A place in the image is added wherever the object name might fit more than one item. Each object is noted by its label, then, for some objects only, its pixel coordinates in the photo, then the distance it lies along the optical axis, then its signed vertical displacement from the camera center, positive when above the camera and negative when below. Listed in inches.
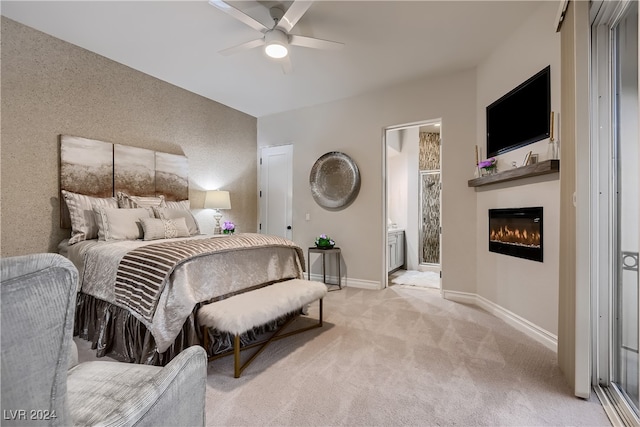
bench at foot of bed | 77.5 -27.0
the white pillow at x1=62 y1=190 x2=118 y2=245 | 115.0 -1.3
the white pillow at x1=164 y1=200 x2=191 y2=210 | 151.8 +5.0
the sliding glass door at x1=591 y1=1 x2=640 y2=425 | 69.2 +0.7
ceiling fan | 89.0 +60.8
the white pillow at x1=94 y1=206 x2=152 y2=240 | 113.3 -3.9
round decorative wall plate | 175.5 +20.5
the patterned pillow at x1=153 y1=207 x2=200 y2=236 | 132.2 -0.6
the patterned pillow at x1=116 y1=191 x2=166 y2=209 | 132.3 +5.8
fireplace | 102.7 -6.9
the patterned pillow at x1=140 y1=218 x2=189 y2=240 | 118.0 -5.9
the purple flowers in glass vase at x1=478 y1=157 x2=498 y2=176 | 124.8 +20.6
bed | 80.0 -15.0
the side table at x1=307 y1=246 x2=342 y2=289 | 173.2 -25.4
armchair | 17.0 -7.8
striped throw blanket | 79.0 -15.0
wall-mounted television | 100.4 +37.0
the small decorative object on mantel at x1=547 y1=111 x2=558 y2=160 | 94.0 +22.3
